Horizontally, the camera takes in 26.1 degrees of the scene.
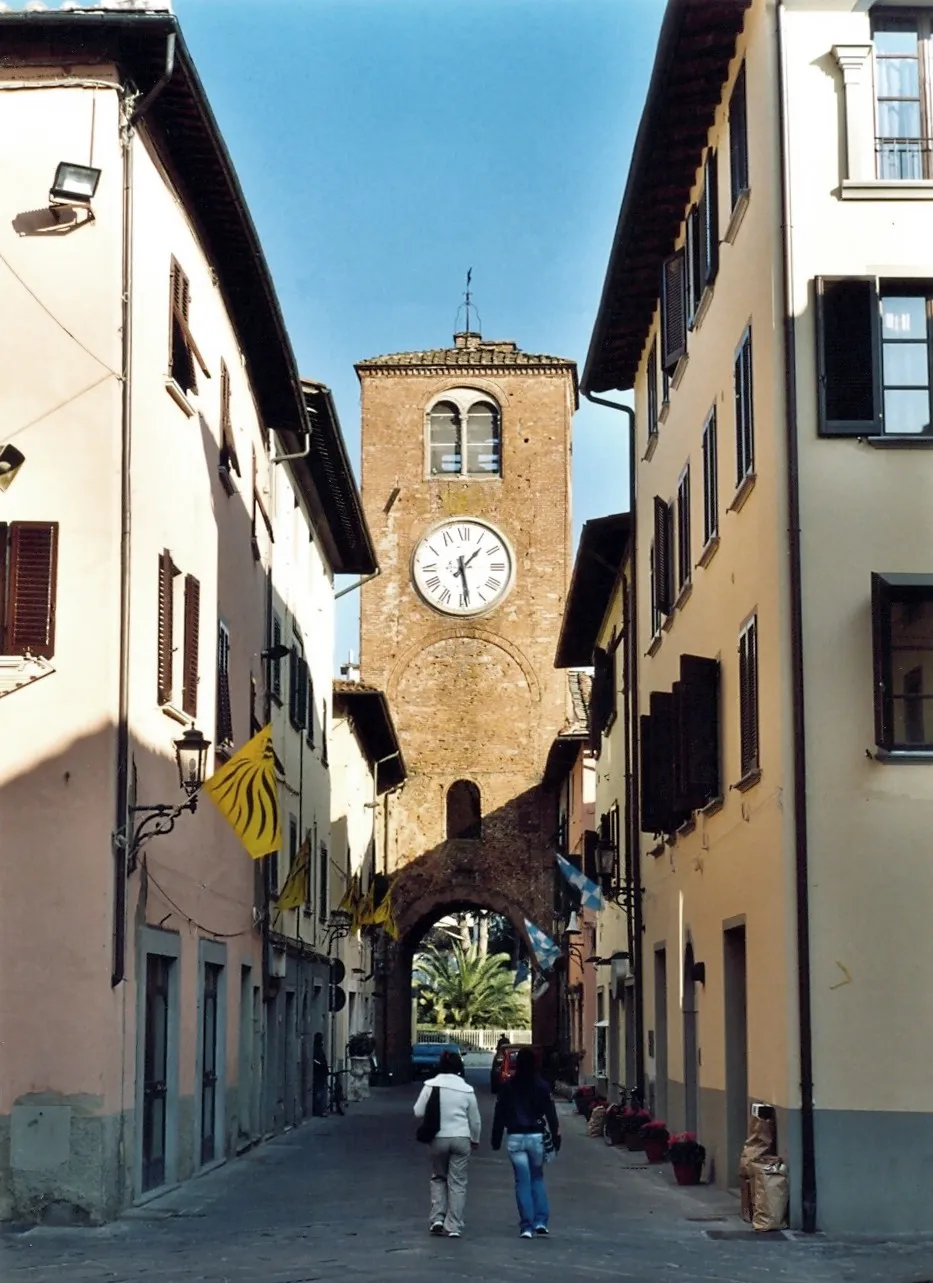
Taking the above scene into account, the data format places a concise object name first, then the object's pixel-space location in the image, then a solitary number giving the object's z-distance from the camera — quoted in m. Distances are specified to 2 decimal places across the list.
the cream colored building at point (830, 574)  15.20
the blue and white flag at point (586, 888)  28.12
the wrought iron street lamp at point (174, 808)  16.28
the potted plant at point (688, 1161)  20.19
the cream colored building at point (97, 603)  15.53
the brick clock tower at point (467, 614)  52.41
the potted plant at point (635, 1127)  25.55
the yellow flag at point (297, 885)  25.80
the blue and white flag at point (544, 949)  35.25
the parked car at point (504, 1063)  36.85
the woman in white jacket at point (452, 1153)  15.23
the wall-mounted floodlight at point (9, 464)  16.06
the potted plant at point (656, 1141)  23.36
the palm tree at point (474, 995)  78.75
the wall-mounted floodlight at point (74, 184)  15.94
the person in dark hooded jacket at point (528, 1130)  15.34
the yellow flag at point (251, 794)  17.64
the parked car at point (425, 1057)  52.66
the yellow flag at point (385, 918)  37.12
